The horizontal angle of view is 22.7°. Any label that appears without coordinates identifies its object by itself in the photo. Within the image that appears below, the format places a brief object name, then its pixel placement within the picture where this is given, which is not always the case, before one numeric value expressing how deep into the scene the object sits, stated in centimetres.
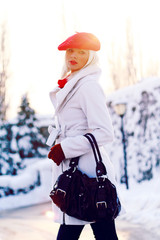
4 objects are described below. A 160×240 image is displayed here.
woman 220
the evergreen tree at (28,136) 1585
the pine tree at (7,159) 1328
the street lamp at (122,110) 1087
